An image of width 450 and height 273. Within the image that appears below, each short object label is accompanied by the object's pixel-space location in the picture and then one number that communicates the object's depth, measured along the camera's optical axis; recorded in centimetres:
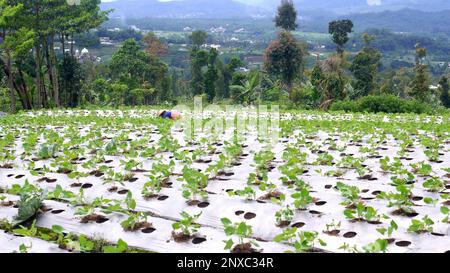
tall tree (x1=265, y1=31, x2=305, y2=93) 2092
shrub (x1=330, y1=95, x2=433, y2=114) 1370
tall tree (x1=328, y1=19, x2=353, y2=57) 2688
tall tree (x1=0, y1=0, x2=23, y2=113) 1312
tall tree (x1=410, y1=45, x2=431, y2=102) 2067
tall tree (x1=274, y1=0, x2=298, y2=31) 2597
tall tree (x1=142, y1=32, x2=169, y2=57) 3422
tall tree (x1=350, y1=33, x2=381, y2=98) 2188
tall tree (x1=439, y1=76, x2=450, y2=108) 2561
